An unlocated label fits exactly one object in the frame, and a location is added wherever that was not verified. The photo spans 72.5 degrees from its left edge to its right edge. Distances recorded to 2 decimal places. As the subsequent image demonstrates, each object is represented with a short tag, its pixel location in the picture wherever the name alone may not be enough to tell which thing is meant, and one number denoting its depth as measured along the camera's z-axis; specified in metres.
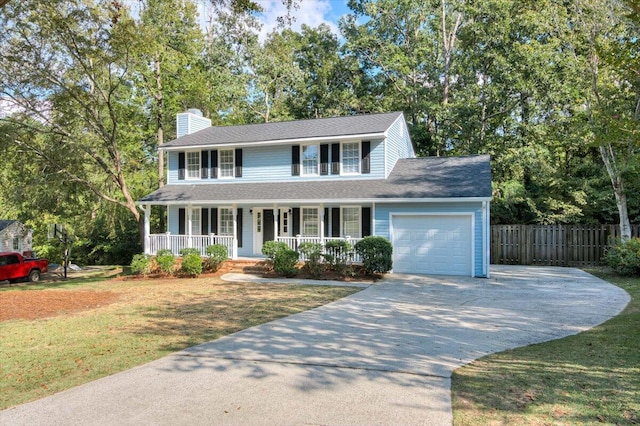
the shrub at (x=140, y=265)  17.17
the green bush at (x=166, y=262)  16.52
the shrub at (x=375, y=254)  14.45
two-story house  15.27
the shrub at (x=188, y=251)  17.12
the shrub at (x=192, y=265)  16.02
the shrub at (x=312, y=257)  15.21
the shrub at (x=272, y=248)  15.62
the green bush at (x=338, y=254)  15.23
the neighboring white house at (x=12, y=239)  31.38
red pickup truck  19.63
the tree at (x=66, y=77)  16.02
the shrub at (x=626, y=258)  14.23
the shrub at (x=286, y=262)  15.17
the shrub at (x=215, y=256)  16.78
